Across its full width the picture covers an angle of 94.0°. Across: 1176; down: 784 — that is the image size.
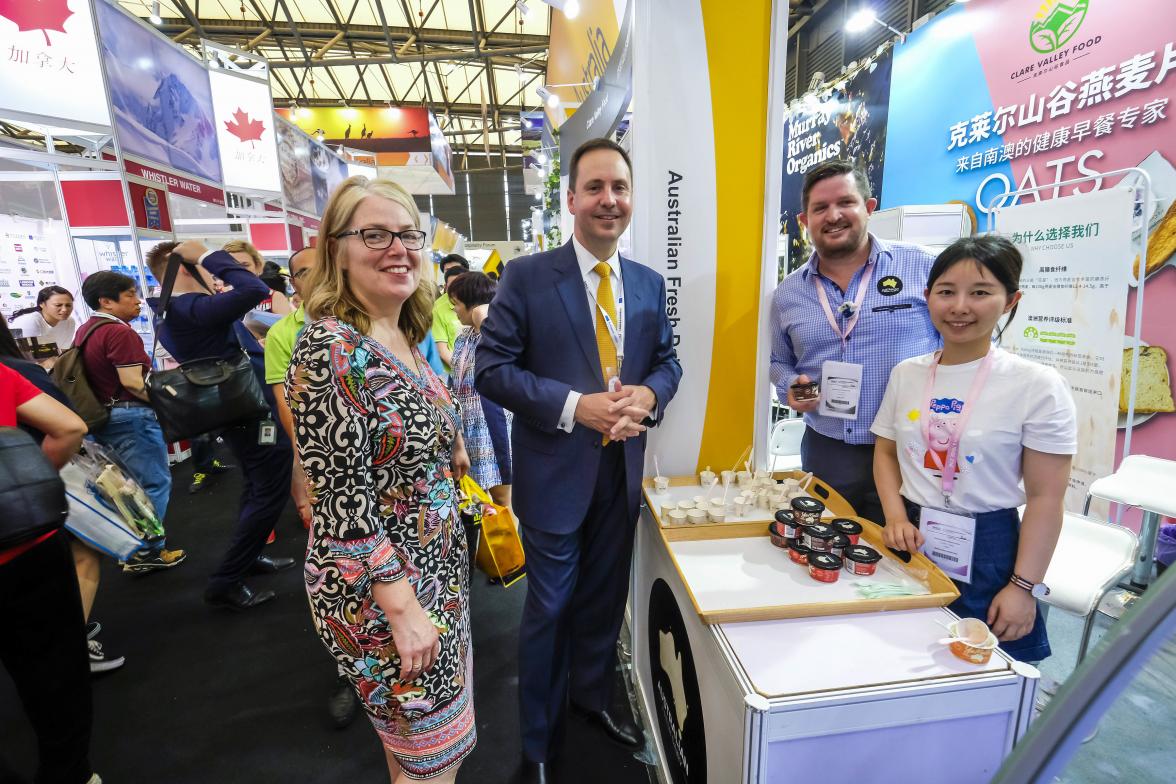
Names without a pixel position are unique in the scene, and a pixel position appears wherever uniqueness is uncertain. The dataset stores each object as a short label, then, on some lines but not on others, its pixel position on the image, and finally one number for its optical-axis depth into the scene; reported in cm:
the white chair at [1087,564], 185
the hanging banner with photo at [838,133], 543
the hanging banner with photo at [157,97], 368
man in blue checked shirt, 171
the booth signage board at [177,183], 391
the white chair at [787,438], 362
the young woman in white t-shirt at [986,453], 124
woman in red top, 139
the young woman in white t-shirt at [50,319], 416
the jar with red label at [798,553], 135
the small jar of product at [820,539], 132
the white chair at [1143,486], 221
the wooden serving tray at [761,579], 114
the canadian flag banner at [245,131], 526
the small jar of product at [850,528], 139
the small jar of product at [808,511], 142
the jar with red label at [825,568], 125
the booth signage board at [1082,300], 287
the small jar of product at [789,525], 141
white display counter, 92
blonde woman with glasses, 102
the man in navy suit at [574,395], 152
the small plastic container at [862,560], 126
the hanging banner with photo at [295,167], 648
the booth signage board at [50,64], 313
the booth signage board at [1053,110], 312
